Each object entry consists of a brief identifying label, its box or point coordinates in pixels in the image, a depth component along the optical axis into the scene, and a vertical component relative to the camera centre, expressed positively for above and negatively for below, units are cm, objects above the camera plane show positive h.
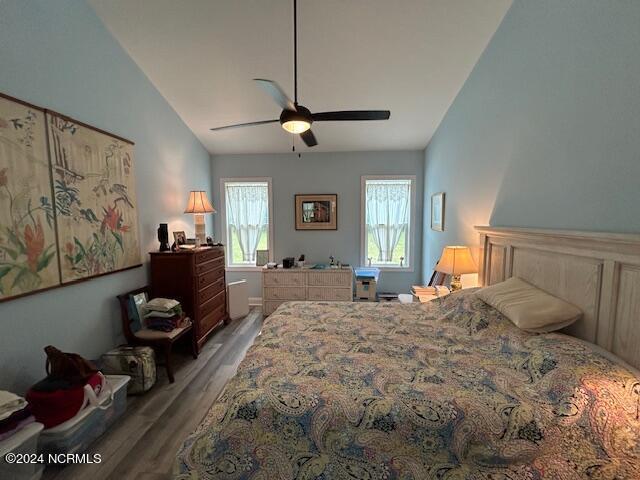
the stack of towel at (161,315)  253 -90
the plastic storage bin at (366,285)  407 -97
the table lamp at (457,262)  243 -37
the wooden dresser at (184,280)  284 -64
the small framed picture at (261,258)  435 -60
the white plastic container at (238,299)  388 -115
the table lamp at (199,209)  334 +15
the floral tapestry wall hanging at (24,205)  161 +10
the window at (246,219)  445 +4
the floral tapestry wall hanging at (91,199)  197 +18
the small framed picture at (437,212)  336 +14
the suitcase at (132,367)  223 -122
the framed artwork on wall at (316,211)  435 +17
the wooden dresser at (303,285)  403 -97
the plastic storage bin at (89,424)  157 -130
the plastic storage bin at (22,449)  132 -119
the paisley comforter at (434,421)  95 -76
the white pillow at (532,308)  135 -46
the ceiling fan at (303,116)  183 +77
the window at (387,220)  431 +3
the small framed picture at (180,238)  322 -20
